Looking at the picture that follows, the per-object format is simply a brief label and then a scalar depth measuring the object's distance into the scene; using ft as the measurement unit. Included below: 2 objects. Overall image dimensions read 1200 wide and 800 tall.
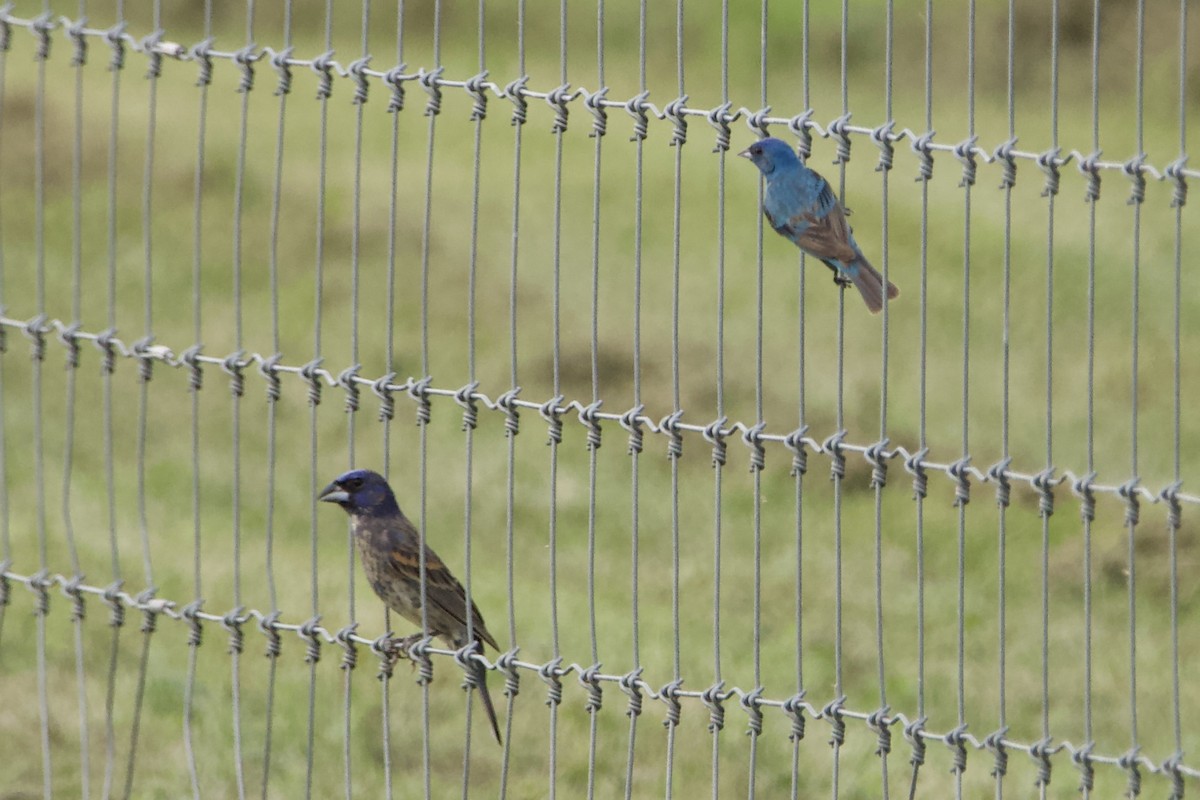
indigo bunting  32.40
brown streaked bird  40.29
